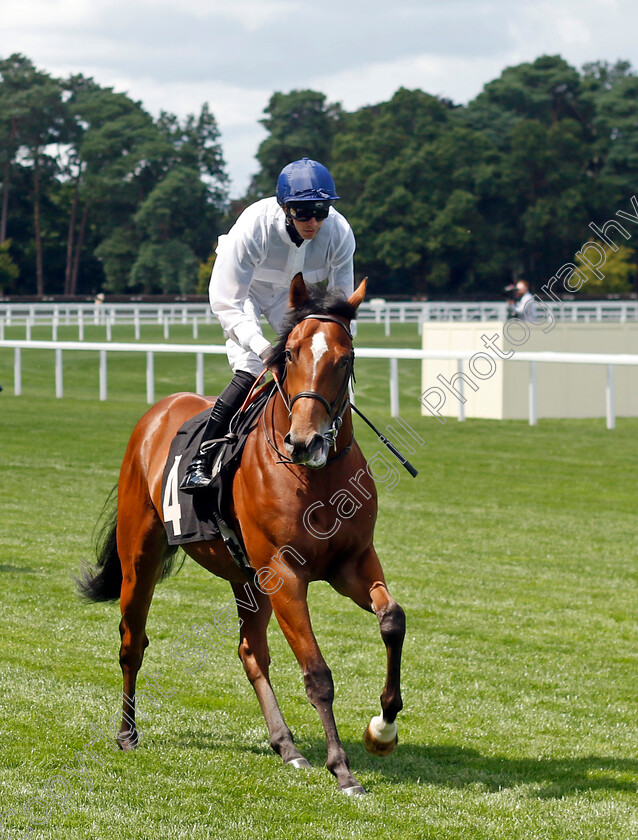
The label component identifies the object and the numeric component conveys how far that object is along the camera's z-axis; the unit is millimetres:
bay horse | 7449
